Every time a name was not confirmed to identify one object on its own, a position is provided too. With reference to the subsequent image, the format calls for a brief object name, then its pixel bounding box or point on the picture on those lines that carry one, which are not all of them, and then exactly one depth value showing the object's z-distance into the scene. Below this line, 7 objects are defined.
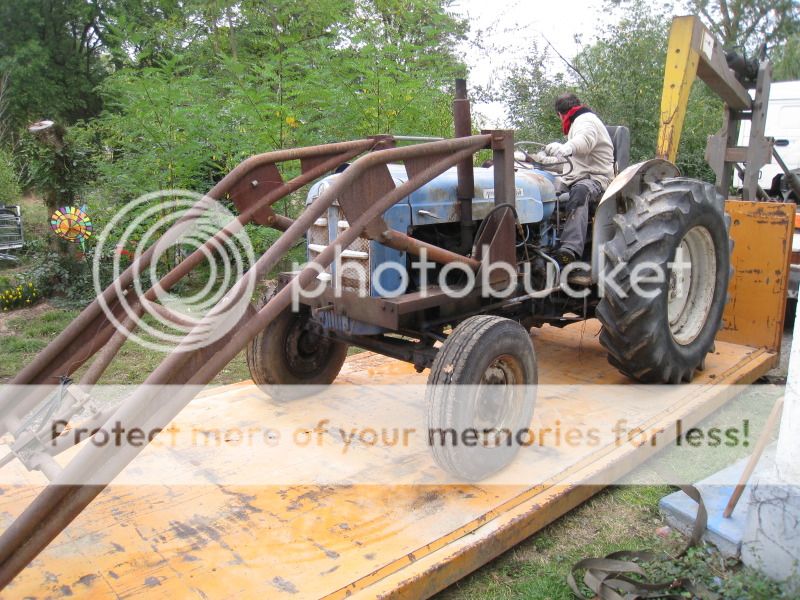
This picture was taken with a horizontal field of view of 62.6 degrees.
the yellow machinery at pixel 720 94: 4.75
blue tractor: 2.94
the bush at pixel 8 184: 11.52
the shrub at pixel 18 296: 7.15
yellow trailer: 2.31
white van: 8.91
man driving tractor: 4.27
